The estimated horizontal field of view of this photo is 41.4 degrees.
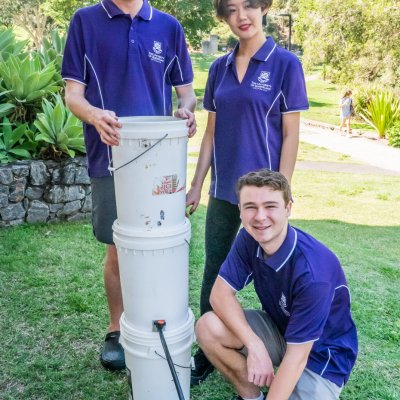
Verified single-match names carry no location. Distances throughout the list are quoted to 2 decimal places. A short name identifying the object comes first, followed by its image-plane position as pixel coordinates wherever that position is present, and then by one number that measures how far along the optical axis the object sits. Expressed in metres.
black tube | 2.05
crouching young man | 1.96
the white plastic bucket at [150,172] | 1.99
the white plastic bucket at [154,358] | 2.18
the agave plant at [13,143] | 5.13
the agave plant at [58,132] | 5.19
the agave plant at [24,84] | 5.41
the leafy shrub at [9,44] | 6.26
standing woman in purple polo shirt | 2.31
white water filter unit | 2.02
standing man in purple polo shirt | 2.40
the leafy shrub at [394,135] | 13.73
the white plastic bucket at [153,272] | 2.08
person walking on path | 15.66
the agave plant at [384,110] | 15.03
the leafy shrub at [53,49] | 6.44
